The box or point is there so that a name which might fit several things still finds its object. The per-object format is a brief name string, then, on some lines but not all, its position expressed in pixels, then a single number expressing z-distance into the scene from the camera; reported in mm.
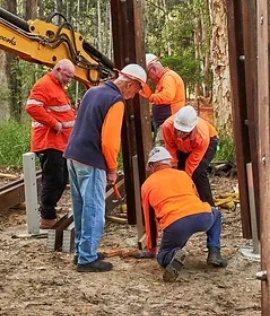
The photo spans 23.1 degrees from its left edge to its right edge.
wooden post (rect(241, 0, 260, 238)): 5863
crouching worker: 5574
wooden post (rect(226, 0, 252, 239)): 6457
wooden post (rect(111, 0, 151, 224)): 6973
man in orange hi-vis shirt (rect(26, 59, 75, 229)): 7355
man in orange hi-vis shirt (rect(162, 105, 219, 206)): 6383
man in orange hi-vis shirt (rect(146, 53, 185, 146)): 8484
